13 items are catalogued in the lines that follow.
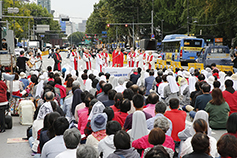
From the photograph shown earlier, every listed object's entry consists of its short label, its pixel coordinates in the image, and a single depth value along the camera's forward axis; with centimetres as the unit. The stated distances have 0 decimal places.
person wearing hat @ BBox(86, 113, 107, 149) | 557
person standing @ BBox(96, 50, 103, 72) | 2235
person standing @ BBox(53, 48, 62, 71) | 2088
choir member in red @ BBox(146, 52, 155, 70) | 2228
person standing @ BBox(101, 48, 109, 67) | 2278
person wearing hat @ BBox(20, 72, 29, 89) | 1256
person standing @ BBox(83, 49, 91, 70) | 2238
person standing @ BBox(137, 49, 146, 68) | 2274
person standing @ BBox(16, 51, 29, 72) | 2023
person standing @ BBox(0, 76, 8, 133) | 895
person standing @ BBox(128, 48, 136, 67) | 2402
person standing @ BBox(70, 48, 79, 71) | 2239
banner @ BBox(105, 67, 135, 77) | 1641
